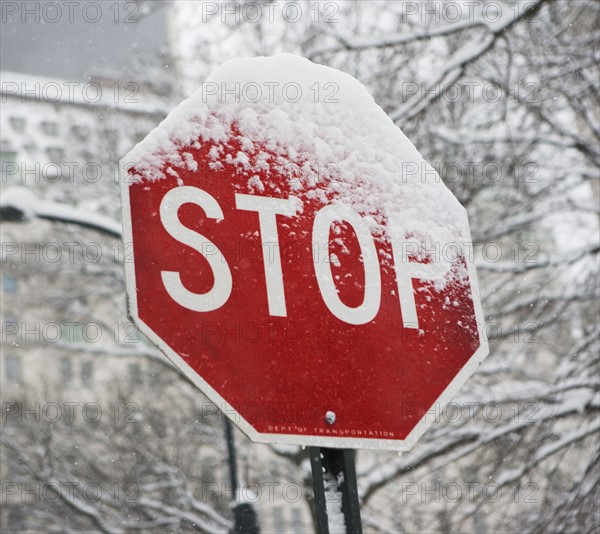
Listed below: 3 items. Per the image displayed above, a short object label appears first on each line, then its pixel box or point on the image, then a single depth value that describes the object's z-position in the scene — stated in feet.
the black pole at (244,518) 35.45
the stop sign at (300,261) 12.09
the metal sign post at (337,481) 12.14
